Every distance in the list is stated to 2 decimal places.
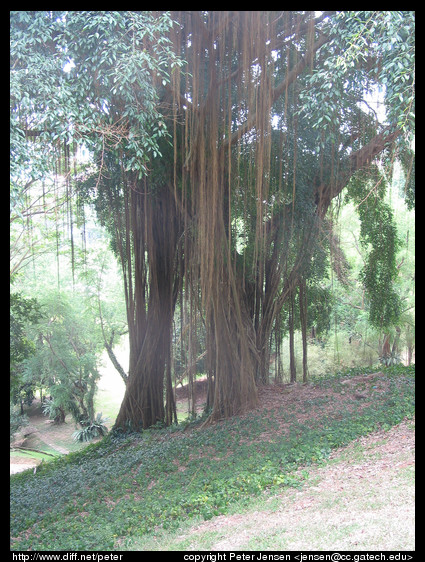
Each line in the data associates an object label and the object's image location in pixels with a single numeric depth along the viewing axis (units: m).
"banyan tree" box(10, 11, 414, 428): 5.03
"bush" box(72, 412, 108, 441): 14.81
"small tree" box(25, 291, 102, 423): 15.70
